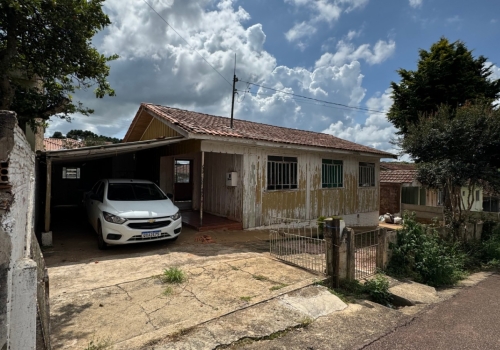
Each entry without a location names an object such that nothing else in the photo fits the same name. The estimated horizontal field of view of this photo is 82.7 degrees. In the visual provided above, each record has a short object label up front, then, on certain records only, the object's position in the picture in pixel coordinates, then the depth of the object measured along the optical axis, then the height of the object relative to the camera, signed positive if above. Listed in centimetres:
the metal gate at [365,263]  568 -181
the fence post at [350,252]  510 -127
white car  633 -81
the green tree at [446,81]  1356 +501
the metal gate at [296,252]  587 -165
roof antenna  1138 +367
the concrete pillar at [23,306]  166 -77
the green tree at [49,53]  595 +299
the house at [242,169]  887 +46
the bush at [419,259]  595 -166
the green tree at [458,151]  790 +96
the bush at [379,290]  479 -186
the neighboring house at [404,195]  1842 -87
